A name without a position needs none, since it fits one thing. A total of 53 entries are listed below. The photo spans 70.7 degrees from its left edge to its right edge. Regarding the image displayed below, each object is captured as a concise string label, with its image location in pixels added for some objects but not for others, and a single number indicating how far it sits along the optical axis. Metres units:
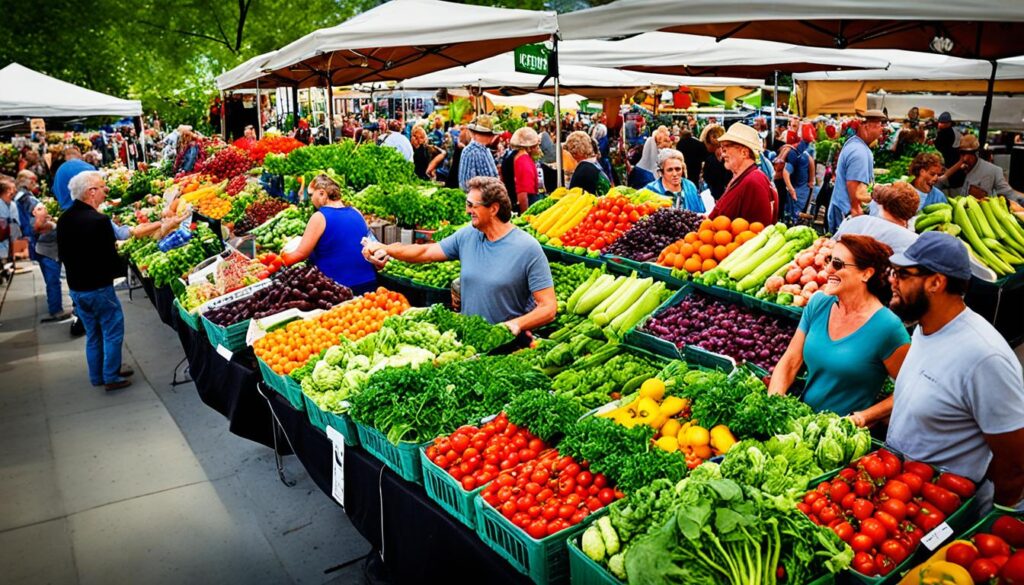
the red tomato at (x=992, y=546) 2.19
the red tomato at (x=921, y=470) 2.65
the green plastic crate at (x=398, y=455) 3.20
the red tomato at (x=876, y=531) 2.37
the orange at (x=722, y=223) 5.15
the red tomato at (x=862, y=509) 2.45
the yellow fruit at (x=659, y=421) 3.16
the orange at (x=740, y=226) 5.12
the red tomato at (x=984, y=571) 2.11
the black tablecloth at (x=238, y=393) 4.96
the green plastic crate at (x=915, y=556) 2.26
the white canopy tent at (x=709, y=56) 9.69
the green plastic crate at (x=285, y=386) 4.20
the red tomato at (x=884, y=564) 2.29
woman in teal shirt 3.33
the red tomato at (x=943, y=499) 2.52
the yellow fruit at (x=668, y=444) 2.97
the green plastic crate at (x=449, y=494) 2.85
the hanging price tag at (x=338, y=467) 3.75
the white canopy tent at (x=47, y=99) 14.03
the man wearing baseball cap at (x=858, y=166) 7.66
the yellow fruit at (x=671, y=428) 3.09
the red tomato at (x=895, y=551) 2.32
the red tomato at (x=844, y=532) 2.37
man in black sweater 6.97
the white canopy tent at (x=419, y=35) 6.21
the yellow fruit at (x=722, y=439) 2.87
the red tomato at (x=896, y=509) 2.46
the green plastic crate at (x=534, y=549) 2.49
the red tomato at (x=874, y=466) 2.63
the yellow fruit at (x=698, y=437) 2.92
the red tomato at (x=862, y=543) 2.33
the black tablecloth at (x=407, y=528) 2.83
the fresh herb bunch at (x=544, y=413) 3.01
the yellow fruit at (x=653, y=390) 3.33
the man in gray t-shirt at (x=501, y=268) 4.74
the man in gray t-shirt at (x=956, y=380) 2.68
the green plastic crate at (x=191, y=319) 5.78
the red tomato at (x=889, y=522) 2.40
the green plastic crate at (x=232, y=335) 5.08
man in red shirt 5.84
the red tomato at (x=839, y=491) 2.55
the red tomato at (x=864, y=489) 2.55
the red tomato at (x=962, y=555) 2.18
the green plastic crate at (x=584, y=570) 2.30
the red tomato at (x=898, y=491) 2.52
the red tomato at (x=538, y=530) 2.53
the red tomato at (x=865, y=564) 2.27
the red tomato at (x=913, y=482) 2.58
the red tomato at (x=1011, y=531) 2.32
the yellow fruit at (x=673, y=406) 3.20
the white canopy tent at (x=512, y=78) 12.50
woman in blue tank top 6.19
